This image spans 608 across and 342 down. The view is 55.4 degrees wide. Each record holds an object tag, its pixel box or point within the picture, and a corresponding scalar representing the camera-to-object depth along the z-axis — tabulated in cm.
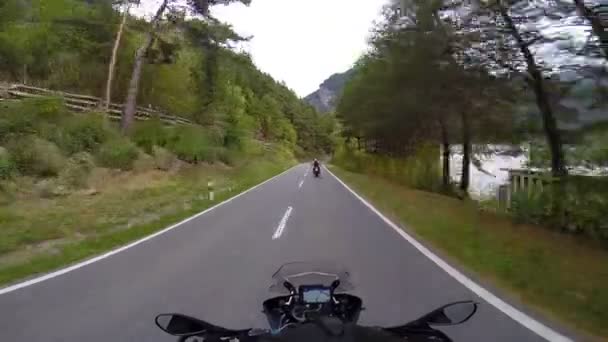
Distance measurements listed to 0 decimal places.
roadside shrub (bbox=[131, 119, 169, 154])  3412
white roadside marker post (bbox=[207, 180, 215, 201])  2545
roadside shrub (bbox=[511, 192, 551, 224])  1410
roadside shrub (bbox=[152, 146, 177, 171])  3290
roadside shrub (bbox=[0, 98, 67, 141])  2211
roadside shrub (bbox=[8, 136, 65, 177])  2109
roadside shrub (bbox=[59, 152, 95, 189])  2248
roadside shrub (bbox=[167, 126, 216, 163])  3856
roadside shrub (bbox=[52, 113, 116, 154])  2594
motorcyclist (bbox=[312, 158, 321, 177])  4997
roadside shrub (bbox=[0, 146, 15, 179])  1906
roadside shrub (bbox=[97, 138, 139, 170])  2742
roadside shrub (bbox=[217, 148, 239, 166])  4932
